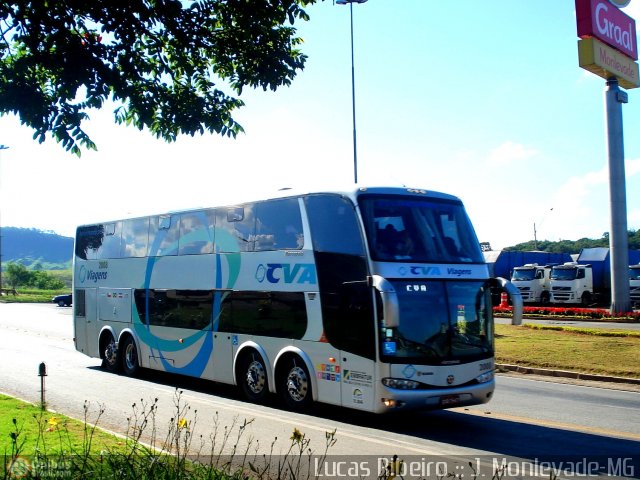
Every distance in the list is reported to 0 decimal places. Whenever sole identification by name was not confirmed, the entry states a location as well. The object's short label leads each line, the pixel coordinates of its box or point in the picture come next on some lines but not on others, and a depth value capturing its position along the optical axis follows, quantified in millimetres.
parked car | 53500
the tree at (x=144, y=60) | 7465
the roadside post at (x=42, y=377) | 11383
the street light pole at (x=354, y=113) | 33156
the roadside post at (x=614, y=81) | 31578
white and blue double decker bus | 10461
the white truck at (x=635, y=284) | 39006
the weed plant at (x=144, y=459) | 5746
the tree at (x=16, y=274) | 86938
